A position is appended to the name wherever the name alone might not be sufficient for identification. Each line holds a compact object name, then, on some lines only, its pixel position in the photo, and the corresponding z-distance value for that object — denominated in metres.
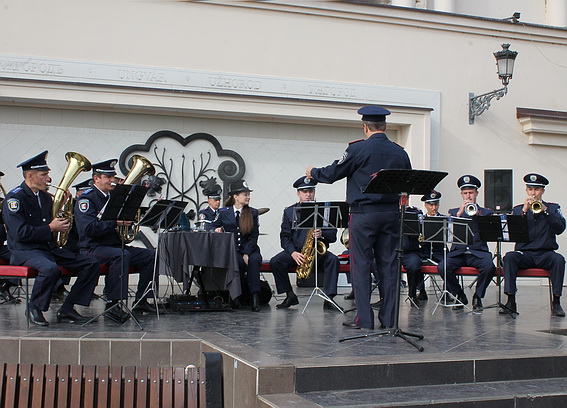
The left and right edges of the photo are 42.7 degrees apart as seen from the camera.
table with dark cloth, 8.48
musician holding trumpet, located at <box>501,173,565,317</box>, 9.13
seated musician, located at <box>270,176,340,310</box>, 9.42
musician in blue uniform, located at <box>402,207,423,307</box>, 9.84
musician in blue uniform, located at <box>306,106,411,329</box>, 6.97
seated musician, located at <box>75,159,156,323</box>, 8.03
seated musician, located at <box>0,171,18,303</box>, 8.96
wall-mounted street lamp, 12.22
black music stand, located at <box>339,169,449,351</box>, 6.17
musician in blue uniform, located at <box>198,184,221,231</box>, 10.38
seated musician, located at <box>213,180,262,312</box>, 9.35
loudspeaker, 11.05
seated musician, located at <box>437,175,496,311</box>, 9.38
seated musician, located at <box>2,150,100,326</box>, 7.55
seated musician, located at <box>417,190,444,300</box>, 10.41
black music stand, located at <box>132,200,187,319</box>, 8.08
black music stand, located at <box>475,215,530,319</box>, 8.73
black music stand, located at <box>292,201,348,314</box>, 8.77
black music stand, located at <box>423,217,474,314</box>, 8.91
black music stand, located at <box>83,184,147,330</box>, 7.41
